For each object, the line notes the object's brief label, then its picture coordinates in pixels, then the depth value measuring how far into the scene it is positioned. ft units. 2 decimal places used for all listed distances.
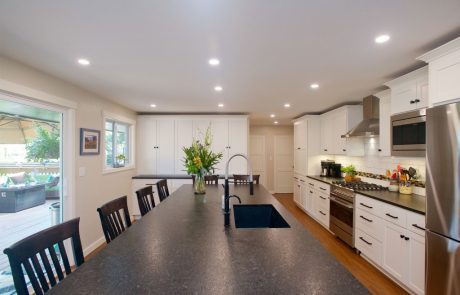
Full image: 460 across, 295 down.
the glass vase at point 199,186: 9.14
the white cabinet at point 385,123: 10.18
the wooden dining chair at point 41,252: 3.13
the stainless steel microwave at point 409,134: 7.98
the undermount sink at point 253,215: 7.30
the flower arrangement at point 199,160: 8.56
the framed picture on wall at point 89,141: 10.84
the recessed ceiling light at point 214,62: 7.47
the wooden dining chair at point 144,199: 7.43
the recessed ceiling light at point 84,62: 7.45
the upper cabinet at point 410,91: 8.00
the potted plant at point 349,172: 13.65
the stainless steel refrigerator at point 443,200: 5.60
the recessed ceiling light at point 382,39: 5.97
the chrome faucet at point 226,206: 5.33
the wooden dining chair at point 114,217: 5.20
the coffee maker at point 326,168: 16.34
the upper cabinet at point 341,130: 13.58
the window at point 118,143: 14.19
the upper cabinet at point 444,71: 5.99
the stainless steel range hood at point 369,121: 11.25
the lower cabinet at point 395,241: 7.23
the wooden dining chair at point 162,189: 9.42
